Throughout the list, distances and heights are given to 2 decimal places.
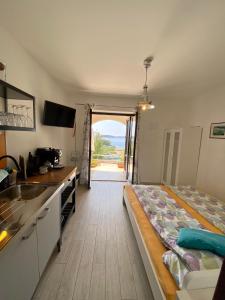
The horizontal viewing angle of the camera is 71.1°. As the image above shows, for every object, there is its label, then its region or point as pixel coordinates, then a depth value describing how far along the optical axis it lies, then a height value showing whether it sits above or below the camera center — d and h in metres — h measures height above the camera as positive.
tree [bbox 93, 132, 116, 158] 8.48 -0.52
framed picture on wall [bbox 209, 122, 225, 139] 3.00 +0.23
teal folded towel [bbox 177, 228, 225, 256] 1.24 -0.81
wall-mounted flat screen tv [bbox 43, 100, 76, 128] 2.62 +0.37
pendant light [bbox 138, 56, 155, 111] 2.19 +0.67
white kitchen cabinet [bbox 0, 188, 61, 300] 0.92 -0.88
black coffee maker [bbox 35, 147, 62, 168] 2.44 -0.34
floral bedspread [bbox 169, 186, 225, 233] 1.93 -0.94
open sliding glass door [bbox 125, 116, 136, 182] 4.44 -0.27
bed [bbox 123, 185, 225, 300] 1.03 -0.96
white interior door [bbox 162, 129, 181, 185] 3.77 -0.38
